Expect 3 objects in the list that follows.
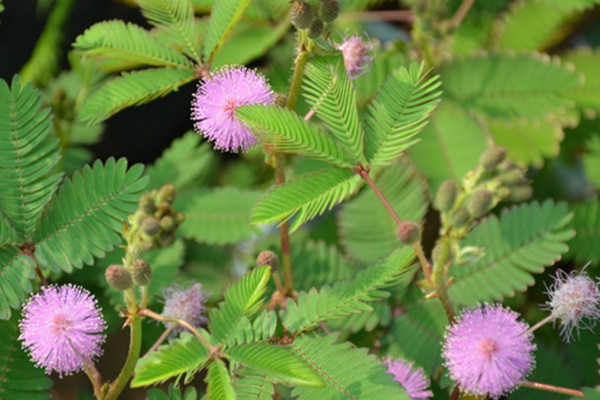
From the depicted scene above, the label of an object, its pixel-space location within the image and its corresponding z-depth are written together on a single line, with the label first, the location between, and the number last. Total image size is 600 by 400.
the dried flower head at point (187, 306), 0.45
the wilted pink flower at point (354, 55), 0.44
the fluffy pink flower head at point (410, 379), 0.43
